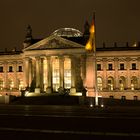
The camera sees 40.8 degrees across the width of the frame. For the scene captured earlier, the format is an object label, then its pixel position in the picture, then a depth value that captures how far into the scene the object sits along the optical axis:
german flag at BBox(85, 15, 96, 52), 28.73
